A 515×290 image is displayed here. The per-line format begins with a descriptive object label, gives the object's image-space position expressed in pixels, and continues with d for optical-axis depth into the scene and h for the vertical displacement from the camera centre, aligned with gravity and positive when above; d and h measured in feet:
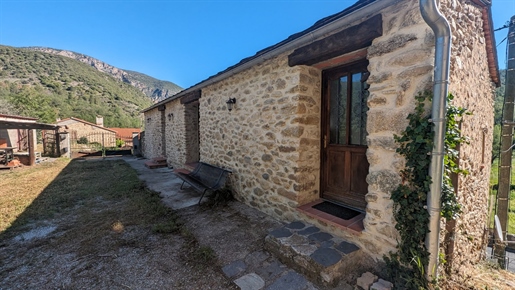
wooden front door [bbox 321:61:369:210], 9.87 +0.03
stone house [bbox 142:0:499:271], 7.15 +1.12
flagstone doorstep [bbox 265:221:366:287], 7.06 -4.24
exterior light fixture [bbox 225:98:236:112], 15.17 +2.34
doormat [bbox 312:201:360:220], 9.71 -3.59
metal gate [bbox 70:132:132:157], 69.62 -1.86
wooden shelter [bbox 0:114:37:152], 42.06 -0.65
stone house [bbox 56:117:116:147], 75.36 +1.13
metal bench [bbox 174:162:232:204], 14.88 -3.40
